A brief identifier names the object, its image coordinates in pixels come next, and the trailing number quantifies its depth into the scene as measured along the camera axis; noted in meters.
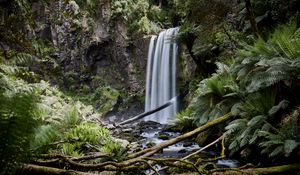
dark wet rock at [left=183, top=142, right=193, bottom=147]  8.79
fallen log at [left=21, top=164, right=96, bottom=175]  2.93
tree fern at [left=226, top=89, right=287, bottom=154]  5.71
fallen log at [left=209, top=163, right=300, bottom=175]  4.20
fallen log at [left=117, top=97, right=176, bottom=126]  12.92
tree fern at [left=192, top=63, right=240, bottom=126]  7.83
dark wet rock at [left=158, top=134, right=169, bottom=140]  10.45
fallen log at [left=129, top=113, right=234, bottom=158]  4.97
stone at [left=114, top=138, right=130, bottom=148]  8.48
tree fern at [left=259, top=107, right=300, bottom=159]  4.73
